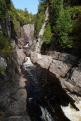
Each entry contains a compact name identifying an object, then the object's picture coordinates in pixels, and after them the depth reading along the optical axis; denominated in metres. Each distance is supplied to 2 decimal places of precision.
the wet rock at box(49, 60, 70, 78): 9.46
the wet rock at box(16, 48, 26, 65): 15.60
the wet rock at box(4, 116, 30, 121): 6.97
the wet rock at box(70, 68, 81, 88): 8.20
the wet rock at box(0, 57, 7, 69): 8.59
